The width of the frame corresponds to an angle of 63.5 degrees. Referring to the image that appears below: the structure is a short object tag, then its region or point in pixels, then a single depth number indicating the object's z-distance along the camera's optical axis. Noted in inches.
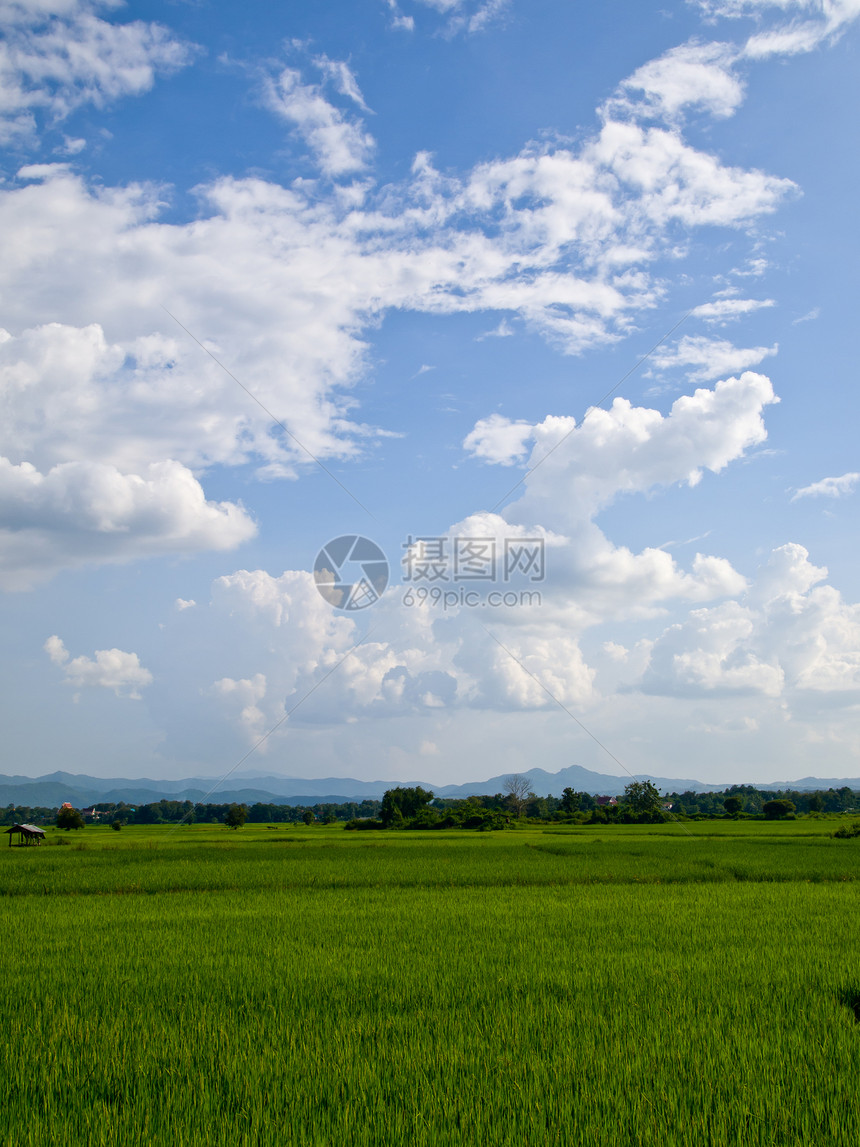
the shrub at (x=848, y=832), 2064.7
